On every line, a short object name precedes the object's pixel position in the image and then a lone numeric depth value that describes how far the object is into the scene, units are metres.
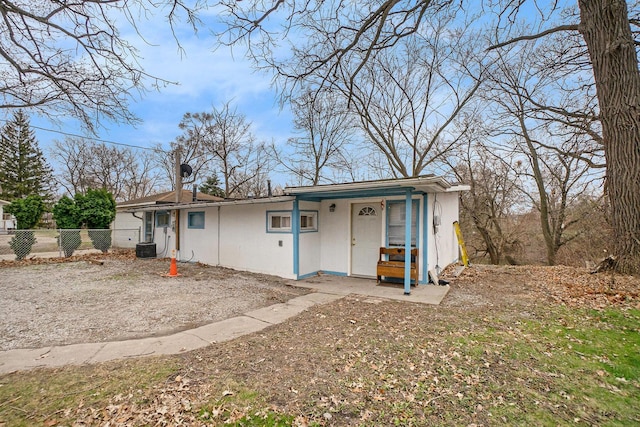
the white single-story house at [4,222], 20.07
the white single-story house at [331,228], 7.25
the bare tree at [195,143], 23.97
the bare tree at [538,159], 12.42
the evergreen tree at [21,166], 27.81
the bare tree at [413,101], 14.56
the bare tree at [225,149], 23.52
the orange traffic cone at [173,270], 8.25
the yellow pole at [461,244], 10.73
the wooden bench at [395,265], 6.87
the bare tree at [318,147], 17.61
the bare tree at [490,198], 15.74
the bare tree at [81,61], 4.58
